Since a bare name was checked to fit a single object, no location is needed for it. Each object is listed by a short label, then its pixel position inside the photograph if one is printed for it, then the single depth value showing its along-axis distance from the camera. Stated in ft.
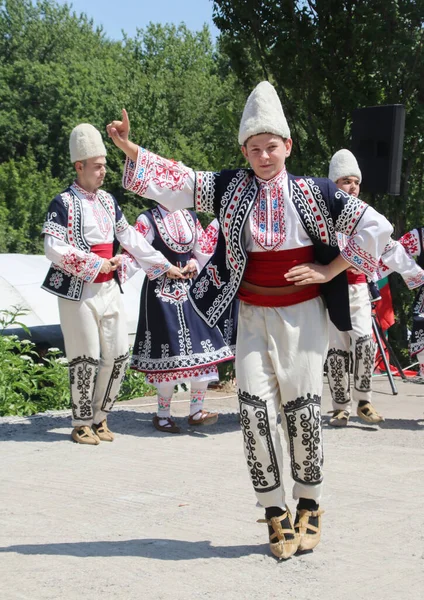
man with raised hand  13.73
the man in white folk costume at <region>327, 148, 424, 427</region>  24.14
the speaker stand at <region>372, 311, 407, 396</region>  29.73
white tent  40.57
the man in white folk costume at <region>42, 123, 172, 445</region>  22.09
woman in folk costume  24.12
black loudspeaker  34.35
